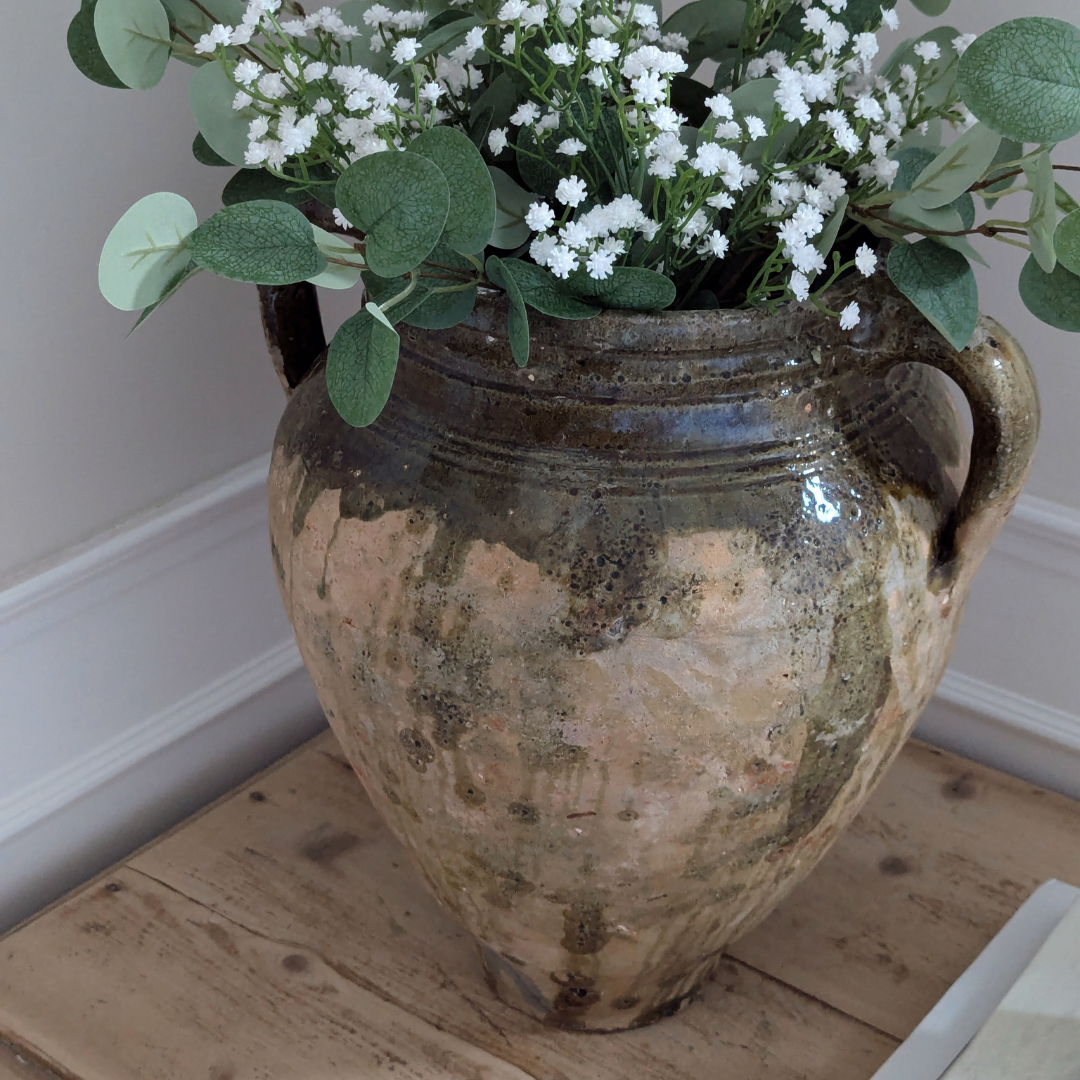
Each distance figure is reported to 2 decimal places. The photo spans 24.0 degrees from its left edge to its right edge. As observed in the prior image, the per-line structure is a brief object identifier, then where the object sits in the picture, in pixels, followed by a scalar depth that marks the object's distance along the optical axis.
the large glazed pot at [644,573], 1.05
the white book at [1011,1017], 1.19
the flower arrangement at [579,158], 0.98
